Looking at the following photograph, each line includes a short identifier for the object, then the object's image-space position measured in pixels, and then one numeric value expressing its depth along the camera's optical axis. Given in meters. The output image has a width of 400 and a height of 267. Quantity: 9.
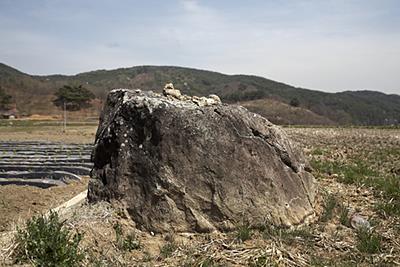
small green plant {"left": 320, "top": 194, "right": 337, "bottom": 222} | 5.93
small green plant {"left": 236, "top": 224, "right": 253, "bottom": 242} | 5.07
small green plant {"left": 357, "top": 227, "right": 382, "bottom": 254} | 4.82
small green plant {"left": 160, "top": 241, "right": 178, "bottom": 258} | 4.72
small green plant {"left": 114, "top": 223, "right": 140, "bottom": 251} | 4.87
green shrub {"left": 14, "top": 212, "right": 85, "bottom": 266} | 3.99
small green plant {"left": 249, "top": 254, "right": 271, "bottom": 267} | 4.32
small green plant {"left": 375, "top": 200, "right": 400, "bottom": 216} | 6.19
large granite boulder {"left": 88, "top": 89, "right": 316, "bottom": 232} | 5.47
